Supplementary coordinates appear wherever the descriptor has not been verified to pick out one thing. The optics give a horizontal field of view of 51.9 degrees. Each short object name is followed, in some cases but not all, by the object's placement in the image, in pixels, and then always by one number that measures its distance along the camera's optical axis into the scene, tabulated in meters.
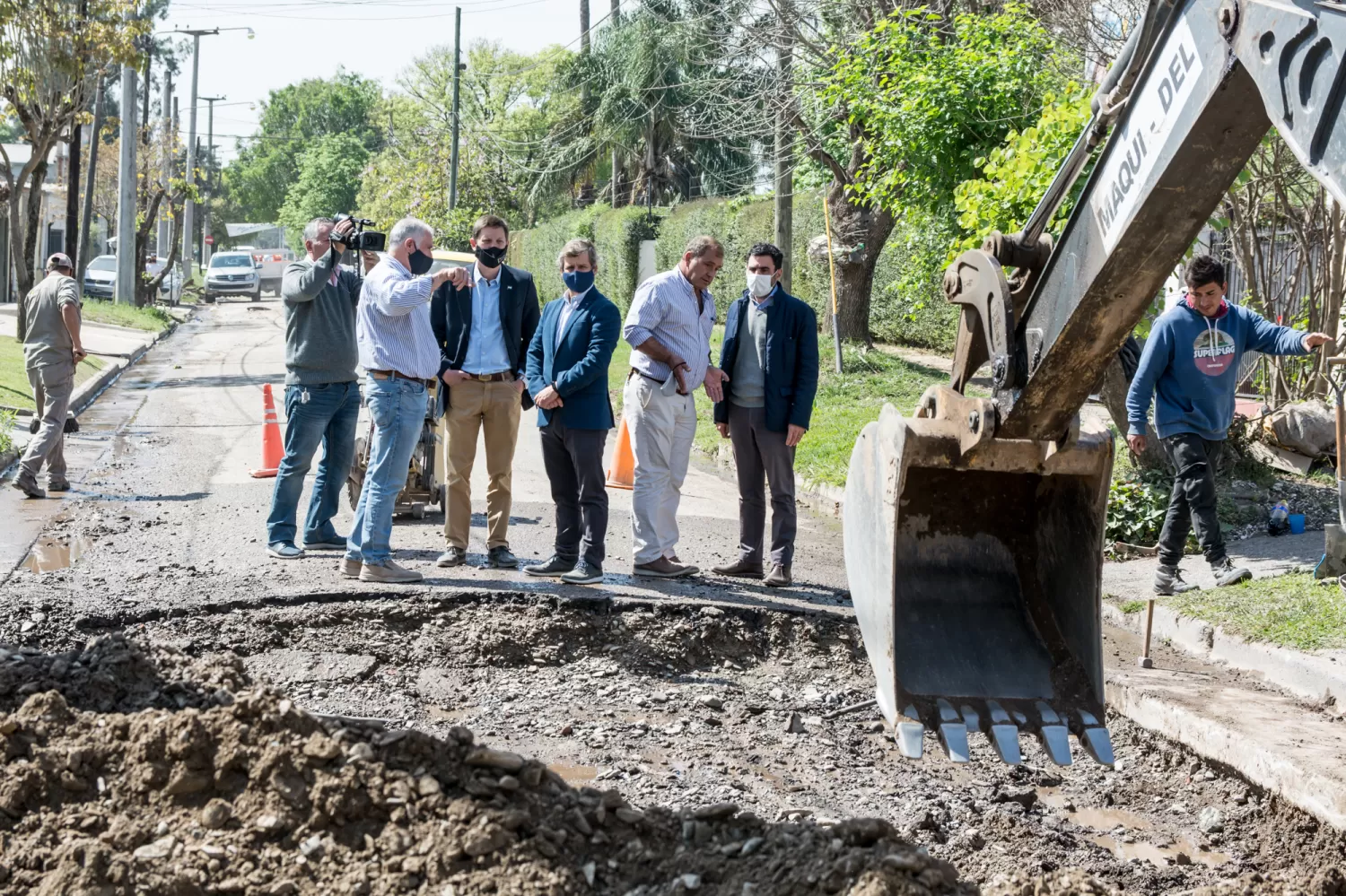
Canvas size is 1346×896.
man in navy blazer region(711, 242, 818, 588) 8.16
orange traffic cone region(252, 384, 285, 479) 12.07
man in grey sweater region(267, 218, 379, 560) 8.29
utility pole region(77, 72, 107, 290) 27.70
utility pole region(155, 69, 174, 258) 43.94
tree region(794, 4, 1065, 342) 12.50
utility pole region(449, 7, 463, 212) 42.97
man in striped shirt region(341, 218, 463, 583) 7.63
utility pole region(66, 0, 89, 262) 23.69
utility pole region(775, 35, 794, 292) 18.97
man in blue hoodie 7.99
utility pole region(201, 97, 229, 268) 81.81
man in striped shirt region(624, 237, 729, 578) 8.13
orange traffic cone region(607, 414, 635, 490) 11.86
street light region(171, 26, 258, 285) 53.62
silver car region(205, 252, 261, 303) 49.75
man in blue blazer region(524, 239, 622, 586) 7.91
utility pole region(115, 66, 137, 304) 29.12
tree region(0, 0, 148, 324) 19.86
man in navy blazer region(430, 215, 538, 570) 8.16
